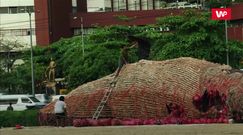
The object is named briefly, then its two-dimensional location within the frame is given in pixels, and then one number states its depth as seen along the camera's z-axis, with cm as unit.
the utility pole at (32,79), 6532
